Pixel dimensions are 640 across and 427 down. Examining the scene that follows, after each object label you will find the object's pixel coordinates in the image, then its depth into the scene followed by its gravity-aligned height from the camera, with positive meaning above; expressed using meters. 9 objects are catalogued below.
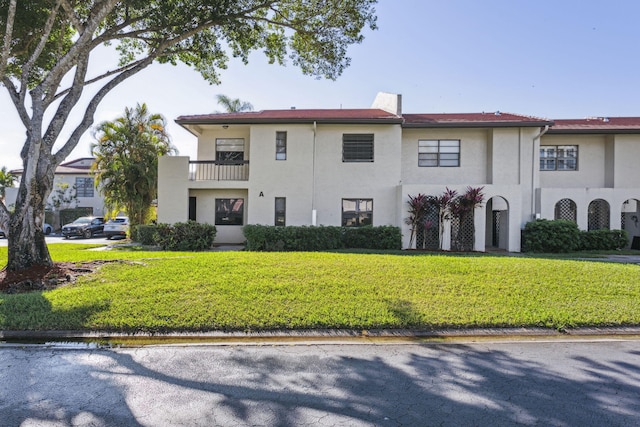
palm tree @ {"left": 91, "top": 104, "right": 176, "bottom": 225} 20.64 +2.91
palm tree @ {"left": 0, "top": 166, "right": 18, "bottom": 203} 37.78 +3.63
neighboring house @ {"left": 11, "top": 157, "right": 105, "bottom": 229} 36.44 +2.64
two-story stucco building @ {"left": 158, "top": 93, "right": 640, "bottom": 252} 16.56 +2.46
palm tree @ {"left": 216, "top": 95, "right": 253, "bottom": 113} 33.50 +10.34
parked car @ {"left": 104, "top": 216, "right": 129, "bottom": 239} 24.20 -0.85
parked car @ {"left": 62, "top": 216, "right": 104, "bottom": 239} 25.56 -0.87
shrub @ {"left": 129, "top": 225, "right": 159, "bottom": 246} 16.97 -0.81
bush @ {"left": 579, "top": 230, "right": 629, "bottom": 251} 15.36 -0.68
